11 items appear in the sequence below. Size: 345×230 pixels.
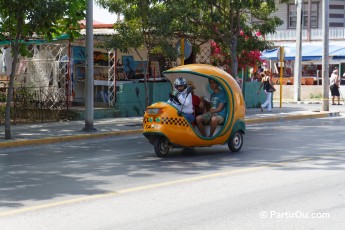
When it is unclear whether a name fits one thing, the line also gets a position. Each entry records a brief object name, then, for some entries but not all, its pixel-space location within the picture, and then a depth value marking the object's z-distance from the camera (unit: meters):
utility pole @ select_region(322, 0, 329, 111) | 24.55
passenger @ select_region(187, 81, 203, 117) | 13.18
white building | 43.53
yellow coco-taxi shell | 12.44
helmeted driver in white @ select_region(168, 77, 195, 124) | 12.68
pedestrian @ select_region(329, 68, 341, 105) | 31.23
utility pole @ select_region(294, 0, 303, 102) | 32.91
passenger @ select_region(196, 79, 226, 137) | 12.90
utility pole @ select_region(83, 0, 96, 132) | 17.72
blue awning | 40.38
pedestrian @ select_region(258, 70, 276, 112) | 25.28
